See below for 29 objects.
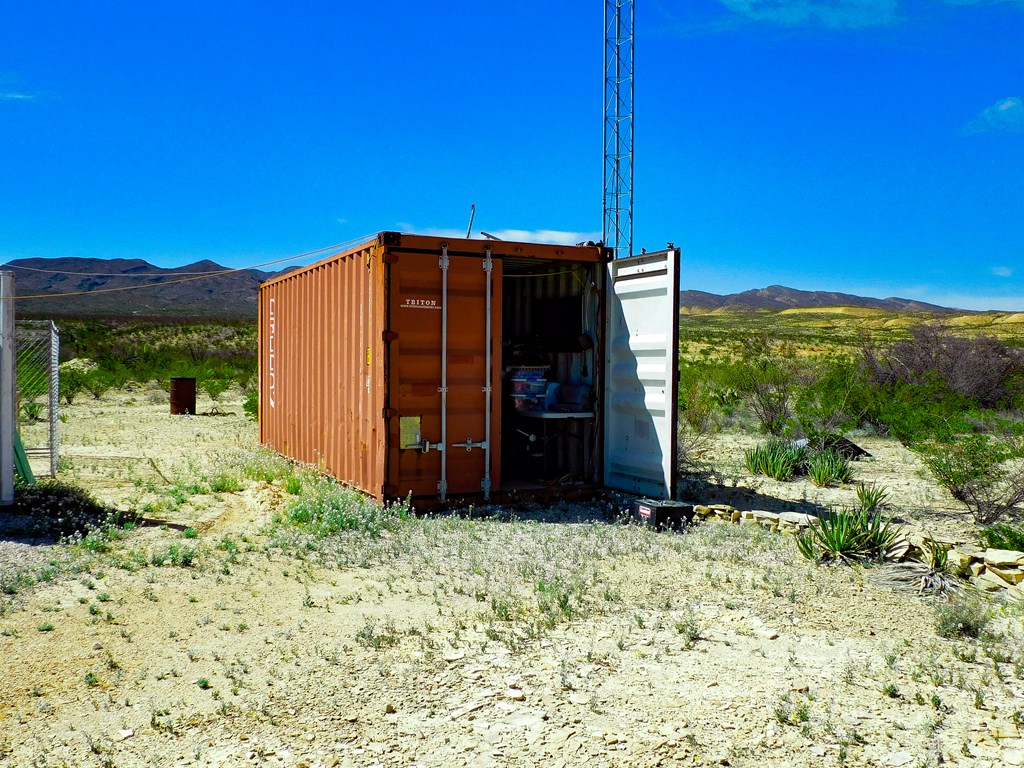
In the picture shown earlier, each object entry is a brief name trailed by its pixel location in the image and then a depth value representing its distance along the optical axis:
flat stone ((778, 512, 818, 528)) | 8.35
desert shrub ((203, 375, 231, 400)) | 23.88
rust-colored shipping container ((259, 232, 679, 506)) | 9.46
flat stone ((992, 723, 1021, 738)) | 4.05
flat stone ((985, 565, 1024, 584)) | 6.40
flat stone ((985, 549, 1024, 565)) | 6.50
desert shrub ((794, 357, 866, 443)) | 13.47
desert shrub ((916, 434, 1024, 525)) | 9.28
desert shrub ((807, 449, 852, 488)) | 11.57
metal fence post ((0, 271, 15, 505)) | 9.19
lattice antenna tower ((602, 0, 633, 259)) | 12.38
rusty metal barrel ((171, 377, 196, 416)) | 20.89
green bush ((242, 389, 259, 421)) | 20.27
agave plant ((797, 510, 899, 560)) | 7.21
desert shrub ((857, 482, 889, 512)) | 8.82
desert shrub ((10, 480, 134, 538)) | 8.49
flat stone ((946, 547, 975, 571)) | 6.78
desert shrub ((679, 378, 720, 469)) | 13.31
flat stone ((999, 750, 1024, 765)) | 3.82
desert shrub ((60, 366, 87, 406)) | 23.64
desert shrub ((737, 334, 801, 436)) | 16.12
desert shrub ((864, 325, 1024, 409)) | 17.38
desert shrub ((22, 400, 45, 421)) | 19.84
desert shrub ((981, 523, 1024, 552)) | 7.45
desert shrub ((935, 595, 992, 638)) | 5.43
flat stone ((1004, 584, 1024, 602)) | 6.14
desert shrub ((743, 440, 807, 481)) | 12.06
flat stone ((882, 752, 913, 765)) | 3.82
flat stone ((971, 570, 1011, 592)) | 6.48
